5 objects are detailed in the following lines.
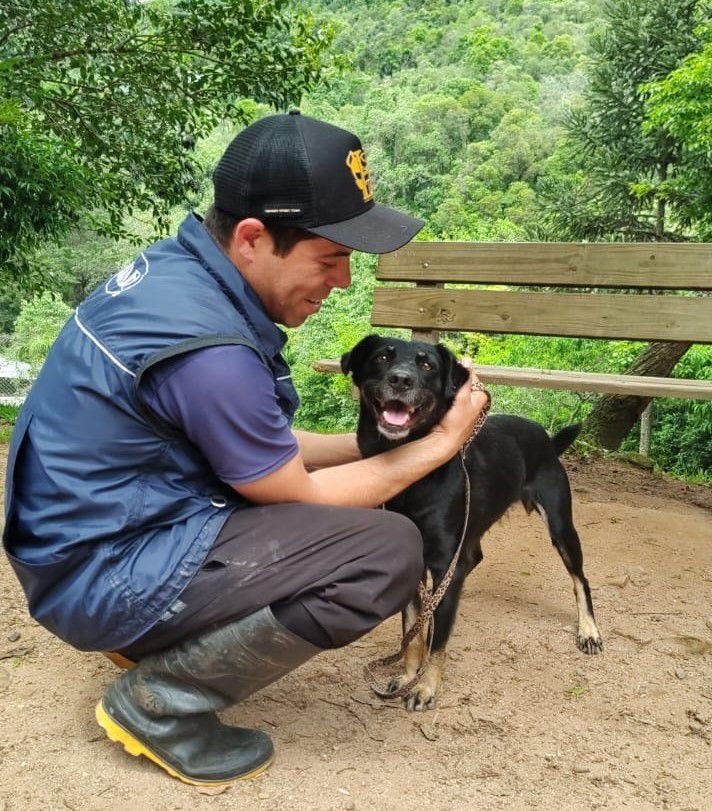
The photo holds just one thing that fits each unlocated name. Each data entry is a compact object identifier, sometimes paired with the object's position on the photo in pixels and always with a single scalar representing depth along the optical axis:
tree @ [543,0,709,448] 18.47
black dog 2.71
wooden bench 4.63
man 1.84
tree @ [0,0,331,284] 7.73
